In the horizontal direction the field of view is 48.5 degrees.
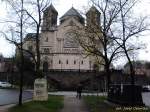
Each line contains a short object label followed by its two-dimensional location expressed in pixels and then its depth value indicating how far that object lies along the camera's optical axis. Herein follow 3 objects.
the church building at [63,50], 52.31
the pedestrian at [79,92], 21.00
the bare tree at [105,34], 14.73
